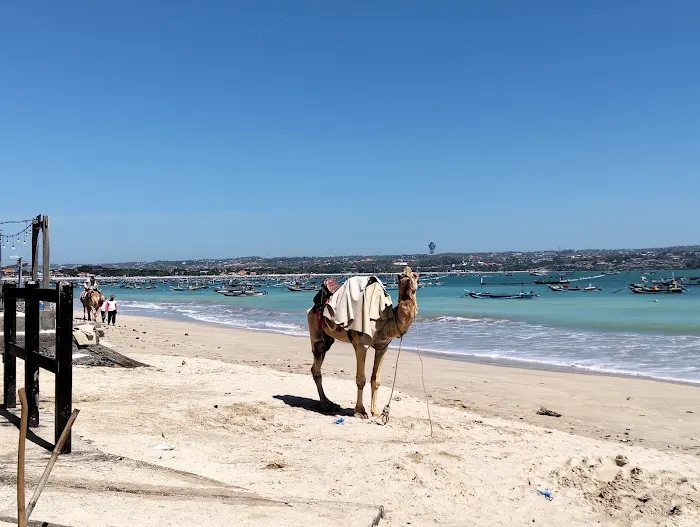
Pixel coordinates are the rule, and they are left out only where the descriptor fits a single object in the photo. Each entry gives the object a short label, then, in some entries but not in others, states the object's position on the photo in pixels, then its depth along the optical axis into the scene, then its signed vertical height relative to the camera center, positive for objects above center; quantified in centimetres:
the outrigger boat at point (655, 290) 6494 -319
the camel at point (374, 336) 792 -104
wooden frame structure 526 -88
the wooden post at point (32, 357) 601 -93
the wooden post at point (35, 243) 1512 +36
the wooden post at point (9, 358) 666 -106
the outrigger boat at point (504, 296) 5878 -348
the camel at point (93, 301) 2470 -171
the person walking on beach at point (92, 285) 2520 -109
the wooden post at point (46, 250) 1488 +18
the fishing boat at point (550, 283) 8492 -336
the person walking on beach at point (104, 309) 2525 -205
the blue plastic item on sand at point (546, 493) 557 -207
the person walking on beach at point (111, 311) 2502 -208
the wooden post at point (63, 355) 525 -82
